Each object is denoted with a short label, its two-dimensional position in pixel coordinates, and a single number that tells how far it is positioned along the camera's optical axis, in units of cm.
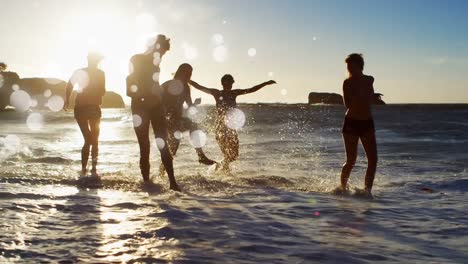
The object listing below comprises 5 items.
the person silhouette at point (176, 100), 789
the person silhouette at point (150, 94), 662
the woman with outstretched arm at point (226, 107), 888
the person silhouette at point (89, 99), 779
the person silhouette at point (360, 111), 684
